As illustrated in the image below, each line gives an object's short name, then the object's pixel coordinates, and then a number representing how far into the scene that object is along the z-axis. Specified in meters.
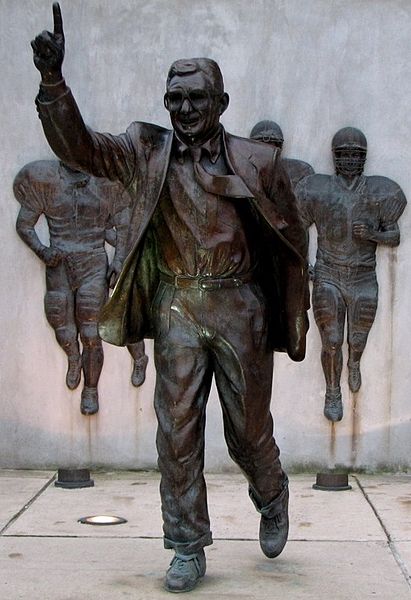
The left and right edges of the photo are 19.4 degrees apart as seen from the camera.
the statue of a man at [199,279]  4.65
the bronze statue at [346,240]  7.54
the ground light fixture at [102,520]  6.28
